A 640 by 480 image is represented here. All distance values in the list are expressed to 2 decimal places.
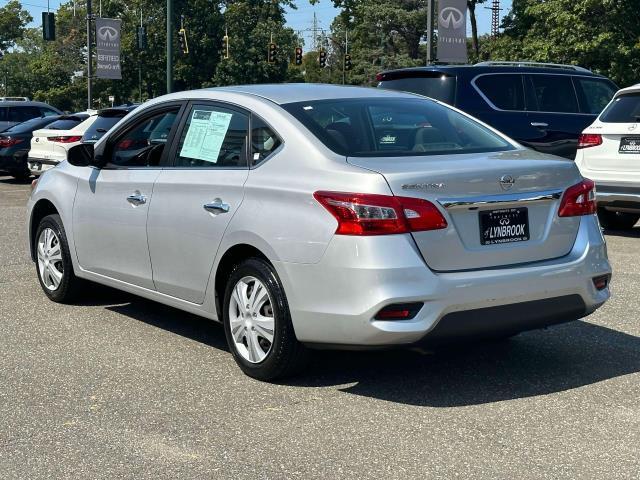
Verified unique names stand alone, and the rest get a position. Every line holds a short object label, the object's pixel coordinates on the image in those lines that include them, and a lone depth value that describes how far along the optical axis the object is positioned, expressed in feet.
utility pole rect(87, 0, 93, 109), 116.42
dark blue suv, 38.63
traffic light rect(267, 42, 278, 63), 155.22
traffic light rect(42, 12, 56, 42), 109.50
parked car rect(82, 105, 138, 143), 54.65
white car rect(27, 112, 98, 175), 56.08
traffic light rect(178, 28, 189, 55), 156.92
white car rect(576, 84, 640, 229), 34.12
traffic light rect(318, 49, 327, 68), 176.24
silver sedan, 15.19
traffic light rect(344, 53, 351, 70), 180.30
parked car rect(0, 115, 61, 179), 63.98
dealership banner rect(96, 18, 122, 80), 111.55
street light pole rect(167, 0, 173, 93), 85.61
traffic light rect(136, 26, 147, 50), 166.54
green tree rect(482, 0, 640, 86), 118.52
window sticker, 18.67
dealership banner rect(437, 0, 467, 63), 75.36
